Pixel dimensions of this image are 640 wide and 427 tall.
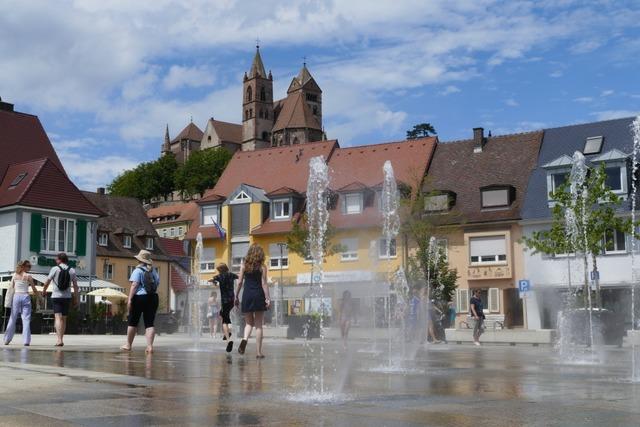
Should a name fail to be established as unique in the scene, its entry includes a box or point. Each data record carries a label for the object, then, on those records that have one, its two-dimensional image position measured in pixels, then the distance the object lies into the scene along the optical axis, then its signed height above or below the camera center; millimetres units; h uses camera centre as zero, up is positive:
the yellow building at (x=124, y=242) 67312 +6942
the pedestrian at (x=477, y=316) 27516 +336
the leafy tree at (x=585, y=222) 34812 +4127
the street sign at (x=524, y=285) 36125 +1696
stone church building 177375 +44267
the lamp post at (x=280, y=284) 54994 +2833
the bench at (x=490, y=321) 45969 +299
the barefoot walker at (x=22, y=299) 17406 +634
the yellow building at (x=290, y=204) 55281 +8338
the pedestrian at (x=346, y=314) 18422 +302
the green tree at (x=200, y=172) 124188 +22434
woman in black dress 13344 +651
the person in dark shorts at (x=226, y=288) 17094 +781
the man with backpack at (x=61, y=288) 16578 +795
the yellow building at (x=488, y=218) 48906 +6047
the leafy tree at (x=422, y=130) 118250 +26455
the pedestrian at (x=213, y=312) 31891 +642
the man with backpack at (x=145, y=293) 14352 +598
